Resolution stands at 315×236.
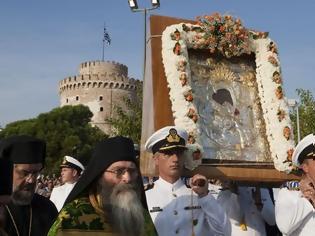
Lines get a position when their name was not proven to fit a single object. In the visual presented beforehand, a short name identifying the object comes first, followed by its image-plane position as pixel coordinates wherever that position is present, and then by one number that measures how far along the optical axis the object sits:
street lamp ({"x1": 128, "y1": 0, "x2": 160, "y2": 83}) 16.75
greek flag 71.59
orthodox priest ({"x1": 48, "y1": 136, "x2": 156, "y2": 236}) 3.98
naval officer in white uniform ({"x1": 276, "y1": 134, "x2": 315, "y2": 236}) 4.84
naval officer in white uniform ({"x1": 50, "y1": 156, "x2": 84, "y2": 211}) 9.55
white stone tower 69.69
